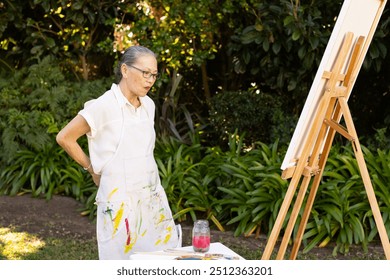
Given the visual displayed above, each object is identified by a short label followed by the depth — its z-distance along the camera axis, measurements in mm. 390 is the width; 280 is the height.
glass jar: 3854
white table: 3762
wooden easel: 4141
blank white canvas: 4082
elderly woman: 4125
